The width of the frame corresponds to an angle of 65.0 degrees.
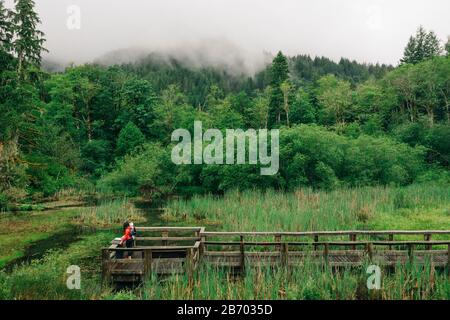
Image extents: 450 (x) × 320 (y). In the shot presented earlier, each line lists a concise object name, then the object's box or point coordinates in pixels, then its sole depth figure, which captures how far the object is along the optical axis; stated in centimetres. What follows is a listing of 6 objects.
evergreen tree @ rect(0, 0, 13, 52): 2116
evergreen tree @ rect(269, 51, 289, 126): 4022
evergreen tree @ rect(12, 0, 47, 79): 2520
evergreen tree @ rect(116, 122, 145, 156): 3756
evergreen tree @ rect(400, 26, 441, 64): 4509
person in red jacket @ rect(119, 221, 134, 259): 1035
